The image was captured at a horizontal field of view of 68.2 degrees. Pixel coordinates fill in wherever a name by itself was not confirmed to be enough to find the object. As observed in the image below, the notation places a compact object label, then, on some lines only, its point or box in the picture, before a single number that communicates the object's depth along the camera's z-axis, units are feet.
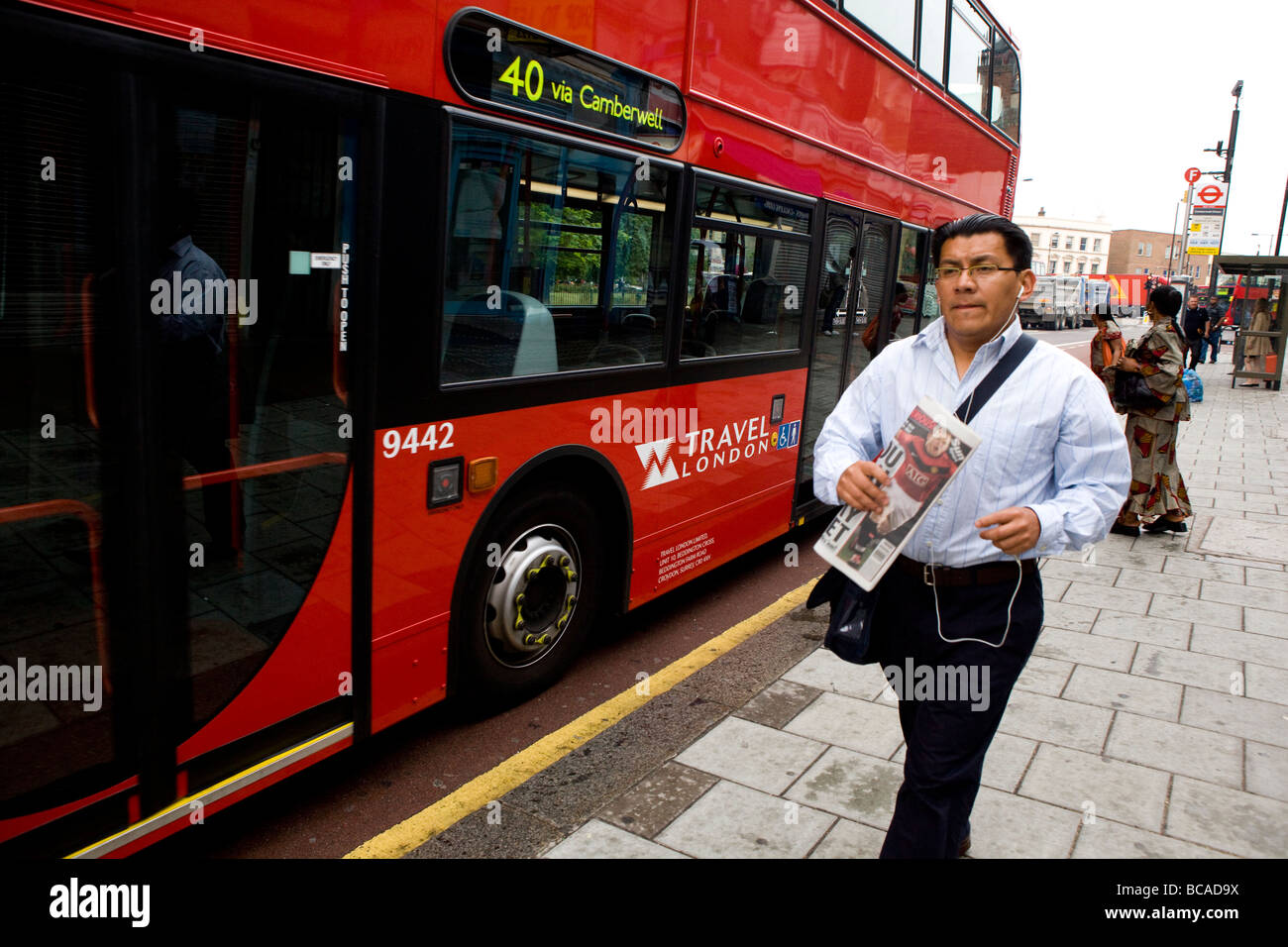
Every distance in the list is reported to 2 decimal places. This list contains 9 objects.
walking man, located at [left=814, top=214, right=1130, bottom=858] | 7.66
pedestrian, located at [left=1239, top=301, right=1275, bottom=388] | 63.67
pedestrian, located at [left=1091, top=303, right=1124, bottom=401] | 24.06
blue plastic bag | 55.88
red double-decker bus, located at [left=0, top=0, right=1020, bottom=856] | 7.75
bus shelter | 62.23
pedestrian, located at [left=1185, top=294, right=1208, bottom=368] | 69.15
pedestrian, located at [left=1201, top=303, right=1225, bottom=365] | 86.53
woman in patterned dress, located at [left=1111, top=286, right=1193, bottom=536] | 23.03
